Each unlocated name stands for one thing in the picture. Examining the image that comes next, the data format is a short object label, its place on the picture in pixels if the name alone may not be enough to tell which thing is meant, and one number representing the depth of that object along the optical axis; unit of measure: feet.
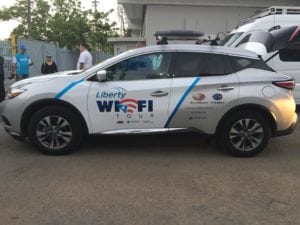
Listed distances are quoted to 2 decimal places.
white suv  12.01
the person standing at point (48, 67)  26.74
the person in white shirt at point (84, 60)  24.37
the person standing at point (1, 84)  18.47
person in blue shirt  25.80
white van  19.45
